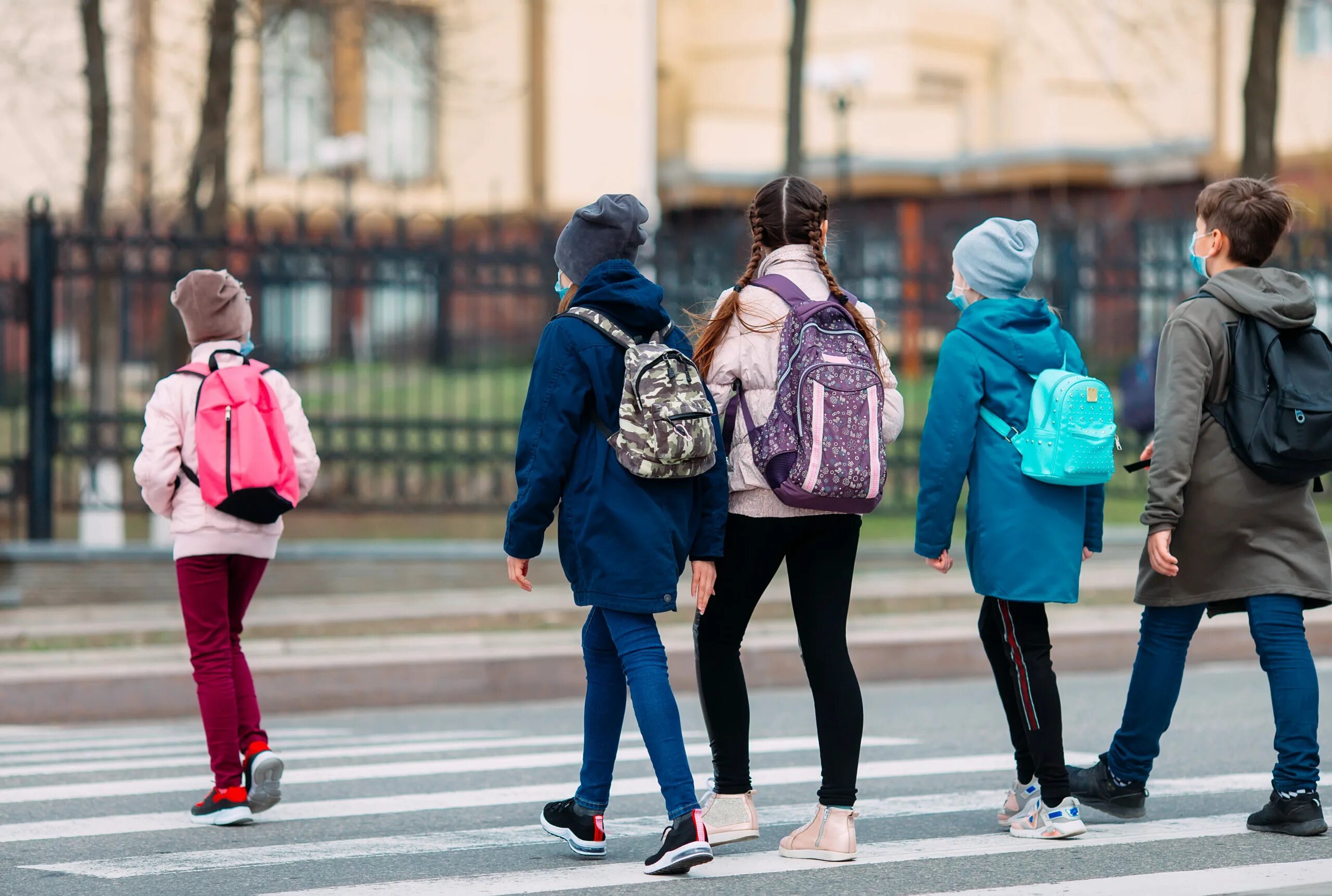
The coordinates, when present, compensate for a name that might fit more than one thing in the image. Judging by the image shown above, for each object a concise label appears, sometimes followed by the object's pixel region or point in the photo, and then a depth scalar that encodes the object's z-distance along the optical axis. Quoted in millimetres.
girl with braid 9969
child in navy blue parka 9578
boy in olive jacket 10539
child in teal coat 10406
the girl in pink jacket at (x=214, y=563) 11664
